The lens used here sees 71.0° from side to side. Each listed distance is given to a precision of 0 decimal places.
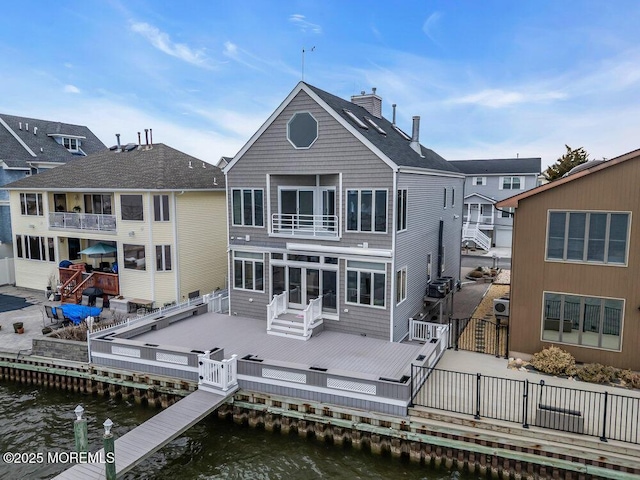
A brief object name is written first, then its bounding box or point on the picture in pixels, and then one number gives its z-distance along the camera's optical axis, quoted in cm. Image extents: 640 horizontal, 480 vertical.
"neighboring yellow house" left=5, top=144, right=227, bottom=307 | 2197
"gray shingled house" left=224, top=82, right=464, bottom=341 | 1614
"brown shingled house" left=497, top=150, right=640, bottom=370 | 1334
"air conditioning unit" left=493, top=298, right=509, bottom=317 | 1780
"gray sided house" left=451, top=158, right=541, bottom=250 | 4238
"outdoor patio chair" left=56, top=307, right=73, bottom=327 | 1908
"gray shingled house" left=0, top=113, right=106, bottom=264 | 2967
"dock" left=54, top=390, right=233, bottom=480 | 1005
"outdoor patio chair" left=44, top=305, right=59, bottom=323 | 1914
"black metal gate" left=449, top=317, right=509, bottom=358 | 1576
